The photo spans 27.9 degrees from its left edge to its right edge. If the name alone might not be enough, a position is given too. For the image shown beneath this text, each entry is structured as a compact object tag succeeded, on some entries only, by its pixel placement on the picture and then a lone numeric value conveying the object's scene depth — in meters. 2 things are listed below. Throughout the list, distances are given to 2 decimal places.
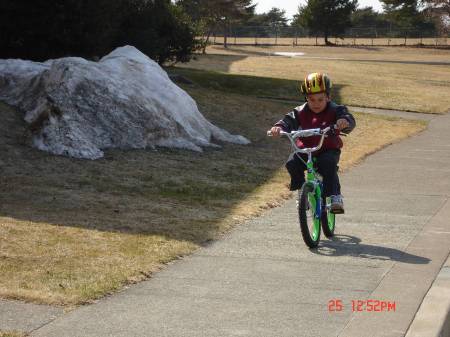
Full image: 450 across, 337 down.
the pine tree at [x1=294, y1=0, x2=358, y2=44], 88.31
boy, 8.20
